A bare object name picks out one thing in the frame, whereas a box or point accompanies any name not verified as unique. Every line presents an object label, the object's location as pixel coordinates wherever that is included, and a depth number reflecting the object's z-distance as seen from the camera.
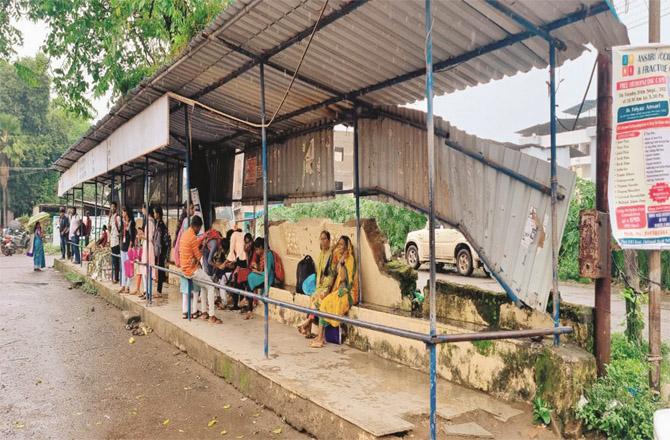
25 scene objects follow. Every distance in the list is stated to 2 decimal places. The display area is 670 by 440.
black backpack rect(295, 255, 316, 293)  7.77
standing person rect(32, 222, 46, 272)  18.19
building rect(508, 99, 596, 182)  28.41
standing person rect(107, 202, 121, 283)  11.44
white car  16.23
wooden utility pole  3.61
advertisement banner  3.52
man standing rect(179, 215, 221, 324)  7.48
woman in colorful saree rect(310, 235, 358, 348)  6.29
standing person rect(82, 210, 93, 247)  18.37
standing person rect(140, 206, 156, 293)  9.16
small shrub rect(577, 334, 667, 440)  3.52
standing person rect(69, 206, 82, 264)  17.78
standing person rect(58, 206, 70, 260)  19.63
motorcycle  26.67
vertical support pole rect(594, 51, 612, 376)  3.95
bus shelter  3.93
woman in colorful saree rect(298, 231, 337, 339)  6.57
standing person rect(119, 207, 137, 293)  10.85
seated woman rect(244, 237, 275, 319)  8.03
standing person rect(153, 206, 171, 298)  9.58
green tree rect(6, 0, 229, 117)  11.28
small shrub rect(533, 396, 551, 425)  3.82
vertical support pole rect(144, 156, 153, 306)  9.12
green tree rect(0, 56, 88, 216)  36.53
